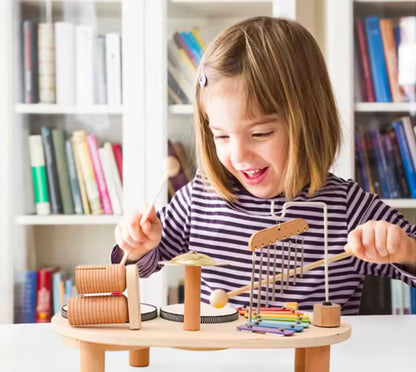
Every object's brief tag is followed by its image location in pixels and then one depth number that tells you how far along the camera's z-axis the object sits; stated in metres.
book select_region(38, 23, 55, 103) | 2.41
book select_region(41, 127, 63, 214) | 2.40
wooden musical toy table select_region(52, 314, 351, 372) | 0.67
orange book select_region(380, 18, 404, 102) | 2.40
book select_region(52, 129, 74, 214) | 2.40
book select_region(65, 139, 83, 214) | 2.41
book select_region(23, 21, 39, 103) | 2.40
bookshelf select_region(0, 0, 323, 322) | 2.38
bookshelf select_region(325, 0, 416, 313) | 2.36
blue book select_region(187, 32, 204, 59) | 2.41
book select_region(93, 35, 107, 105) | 2.42
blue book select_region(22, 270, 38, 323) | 2.42
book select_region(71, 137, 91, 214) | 2.41
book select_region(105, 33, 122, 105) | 2.40
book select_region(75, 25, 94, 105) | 2.43
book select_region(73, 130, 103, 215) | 2.42
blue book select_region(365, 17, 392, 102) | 2.40
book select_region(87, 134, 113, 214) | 2.41
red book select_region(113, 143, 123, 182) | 2.40
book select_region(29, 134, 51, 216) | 2.40
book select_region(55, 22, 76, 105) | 2.43
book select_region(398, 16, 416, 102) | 2.41
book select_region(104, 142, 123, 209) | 2.40
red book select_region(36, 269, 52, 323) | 2.43
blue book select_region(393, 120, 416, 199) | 2.41
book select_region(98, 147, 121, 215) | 2.40
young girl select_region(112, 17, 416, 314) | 1.01
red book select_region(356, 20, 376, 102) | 2.39
